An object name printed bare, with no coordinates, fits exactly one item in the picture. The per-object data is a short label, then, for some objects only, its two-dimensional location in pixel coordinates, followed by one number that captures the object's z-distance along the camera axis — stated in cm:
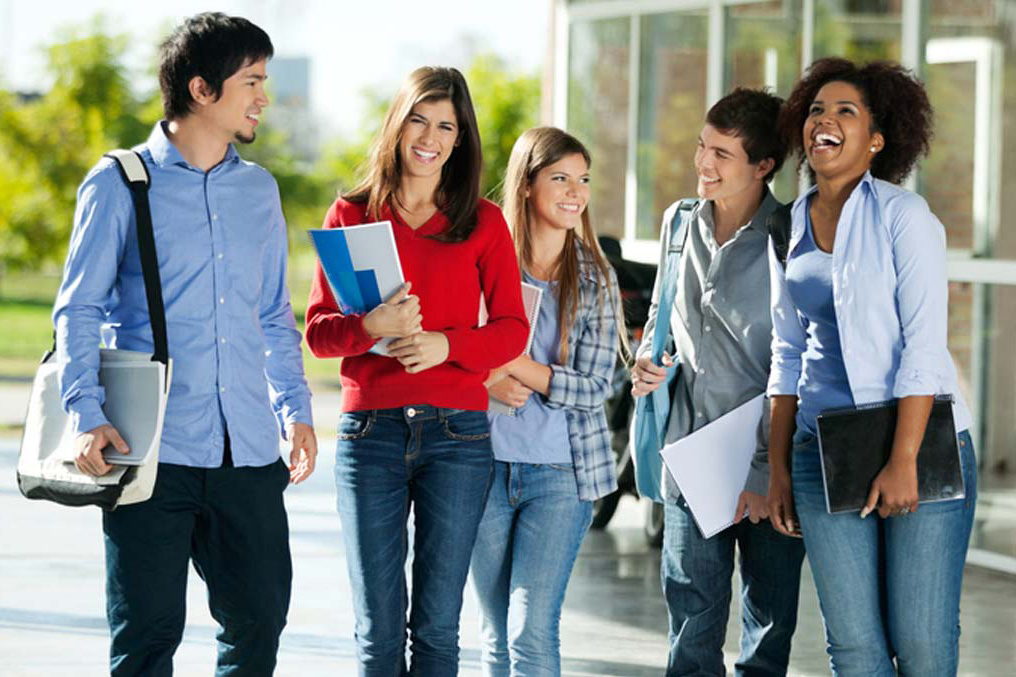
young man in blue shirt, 614
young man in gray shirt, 734
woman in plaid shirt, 730
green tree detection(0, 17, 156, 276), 4993
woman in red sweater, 671
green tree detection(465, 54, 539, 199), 4910
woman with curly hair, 616
